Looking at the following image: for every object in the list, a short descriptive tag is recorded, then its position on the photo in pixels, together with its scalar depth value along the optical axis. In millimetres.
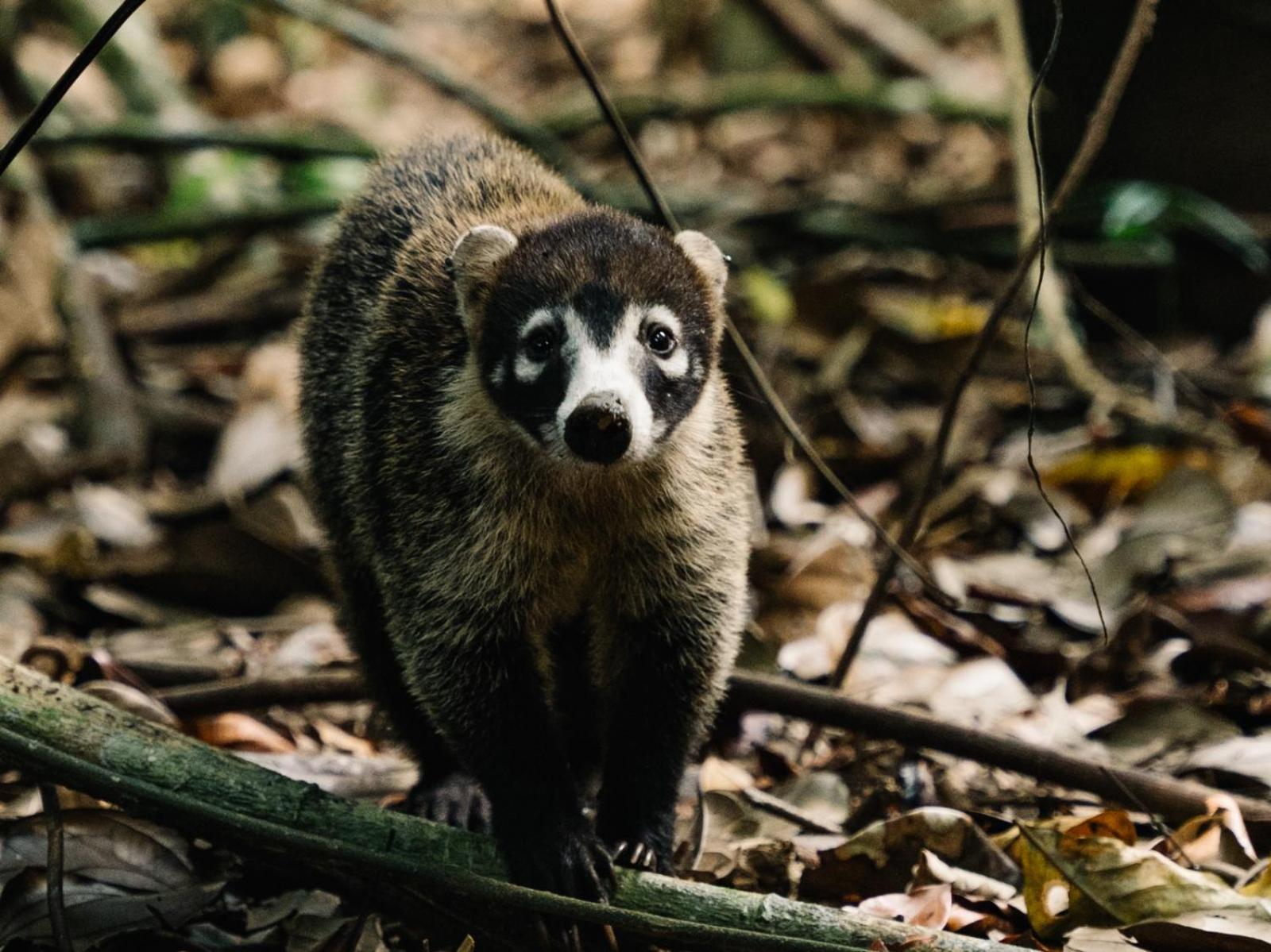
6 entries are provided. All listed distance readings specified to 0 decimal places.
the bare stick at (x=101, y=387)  14734
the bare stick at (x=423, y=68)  16641
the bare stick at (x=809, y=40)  23469
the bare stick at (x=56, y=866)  7199
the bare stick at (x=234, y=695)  9906
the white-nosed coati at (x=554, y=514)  7926
